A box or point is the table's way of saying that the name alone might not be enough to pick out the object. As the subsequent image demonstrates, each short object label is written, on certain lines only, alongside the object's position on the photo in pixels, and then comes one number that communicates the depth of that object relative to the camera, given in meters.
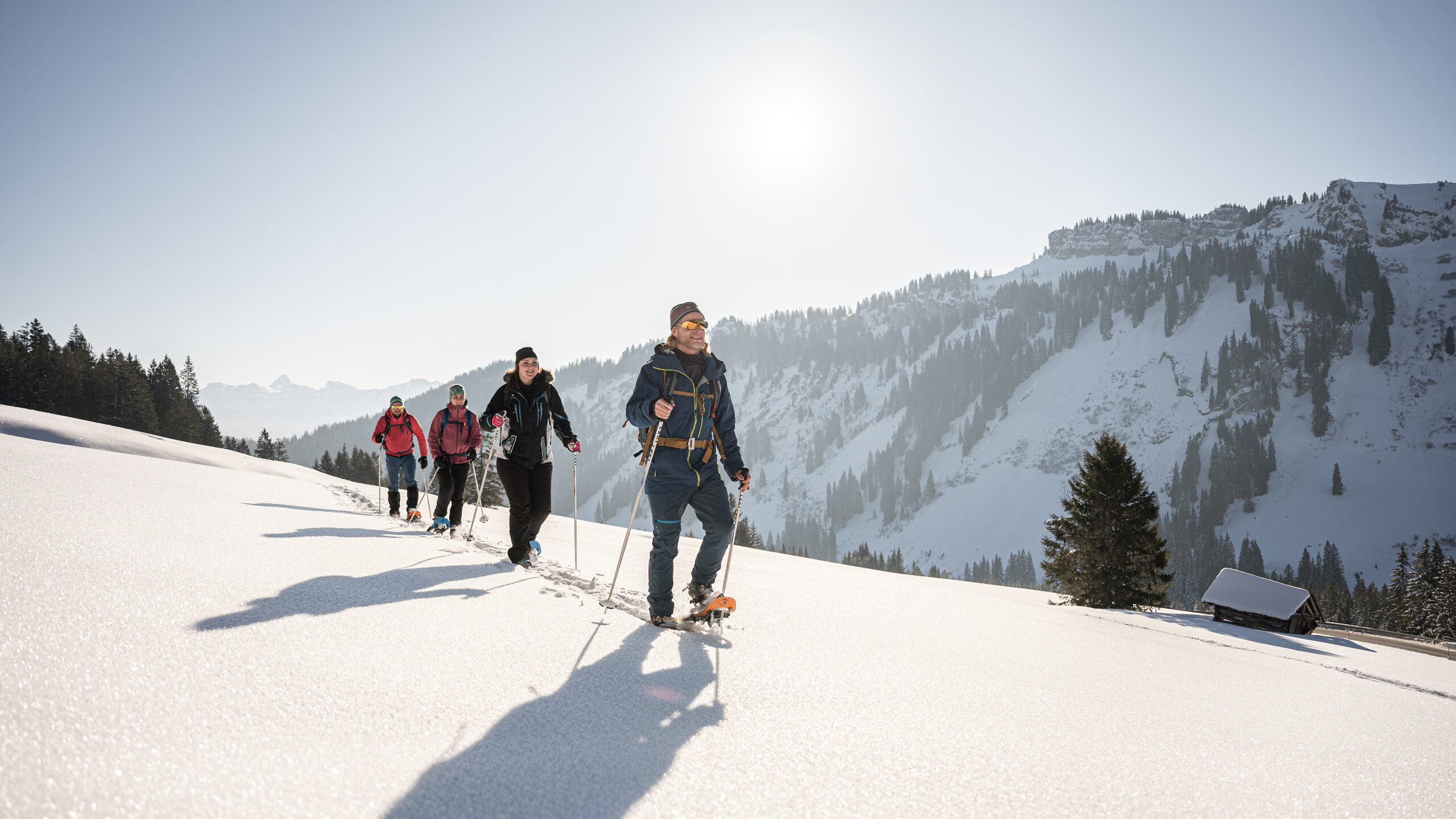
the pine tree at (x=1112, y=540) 27.78
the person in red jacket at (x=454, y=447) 10.18
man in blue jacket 4.93
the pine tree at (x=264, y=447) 70.81
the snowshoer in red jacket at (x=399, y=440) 11.22
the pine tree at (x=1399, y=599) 56.12
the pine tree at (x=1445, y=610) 45.34
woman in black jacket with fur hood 7.18
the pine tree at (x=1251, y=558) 136.62
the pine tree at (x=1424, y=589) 48.97
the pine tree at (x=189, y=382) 81.50
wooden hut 25.02
